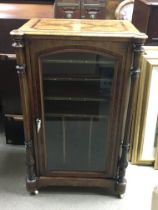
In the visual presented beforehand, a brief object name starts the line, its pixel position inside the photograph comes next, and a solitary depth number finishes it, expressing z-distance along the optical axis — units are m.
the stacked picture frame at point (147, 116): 1.60
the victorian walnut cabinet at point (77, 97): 1.19
